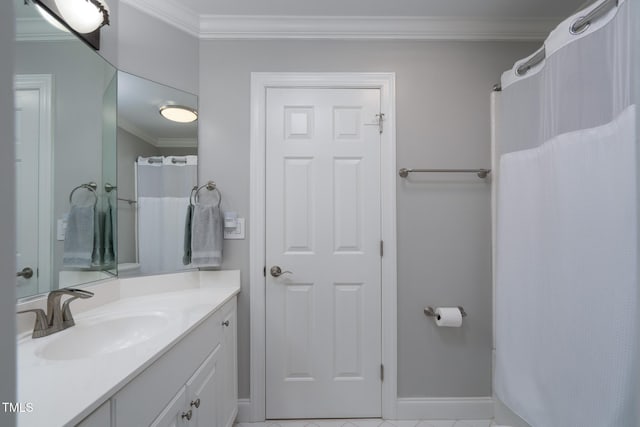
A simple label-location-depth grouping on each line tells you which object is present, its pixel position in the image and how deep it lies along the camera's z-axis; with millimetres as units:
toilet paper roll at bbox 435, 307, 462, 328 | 1550
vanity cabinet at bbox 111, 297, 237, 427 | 734
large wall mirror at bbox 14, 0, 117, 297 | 981
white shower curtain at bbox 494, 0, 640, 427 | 918
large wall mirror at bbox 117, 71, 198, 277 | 1409
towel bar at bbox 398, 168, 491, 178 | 1639
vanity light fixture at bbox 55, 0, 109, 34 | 1141
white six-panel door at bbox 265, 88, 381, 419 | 1646
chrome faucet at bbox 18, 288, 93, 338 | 935
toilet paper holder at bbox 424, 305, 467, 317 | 1624
